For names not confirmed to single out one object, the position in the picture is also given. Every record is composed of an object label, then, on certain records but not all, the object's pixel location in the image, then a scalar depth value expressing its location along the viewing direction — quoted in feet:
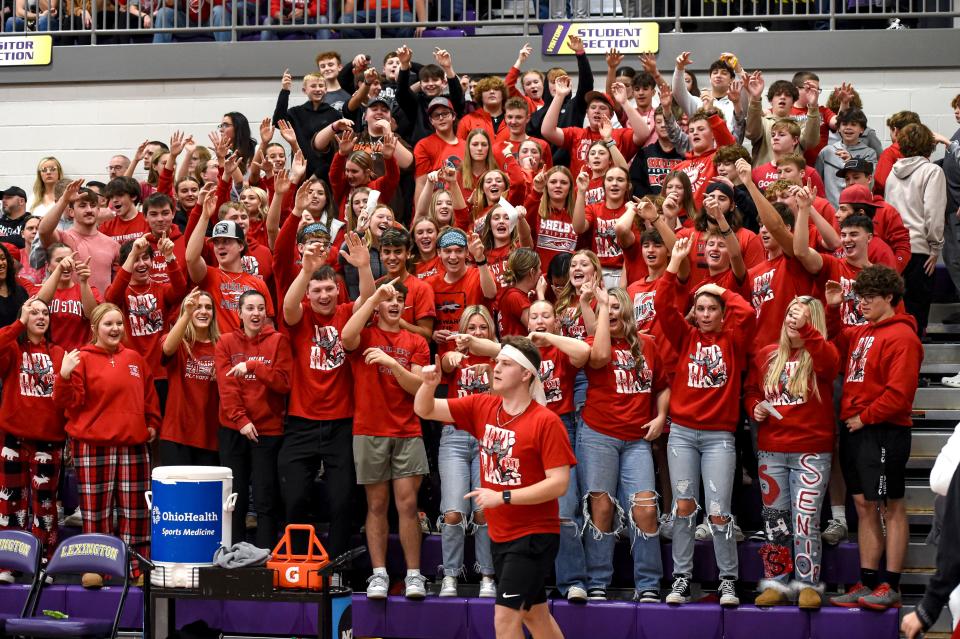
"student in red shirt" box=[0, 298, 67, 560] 56.75
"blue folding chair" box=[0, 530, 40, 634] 48.88
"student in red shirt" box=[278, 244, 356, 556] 54.19
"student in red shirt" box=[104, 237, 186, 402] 60.18
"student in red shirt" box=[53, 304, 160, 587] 55.26
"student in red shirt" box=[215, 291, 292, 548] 54.80
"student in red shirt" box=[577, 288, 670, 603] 51.85
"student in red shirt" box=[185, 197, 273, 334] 59.62
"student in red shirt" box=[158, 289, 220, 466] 56.90
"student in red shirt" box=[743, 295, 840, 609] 50.24
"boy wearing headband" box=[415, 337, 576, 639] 43.52
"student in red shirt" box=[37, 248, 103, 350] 60.34
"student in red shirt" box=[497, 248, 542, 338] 56.39
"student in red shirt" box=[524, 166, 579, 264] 63.10
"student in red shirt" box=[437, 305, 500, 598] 52.49
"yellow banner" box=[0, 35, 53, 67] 90.53
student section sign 86.43
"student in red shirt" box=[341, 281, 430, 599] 53.01
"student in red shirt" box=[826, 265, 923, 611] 49.70
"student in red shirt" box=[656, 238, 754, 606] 51.08
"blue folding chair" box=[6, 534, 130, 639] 47.70
